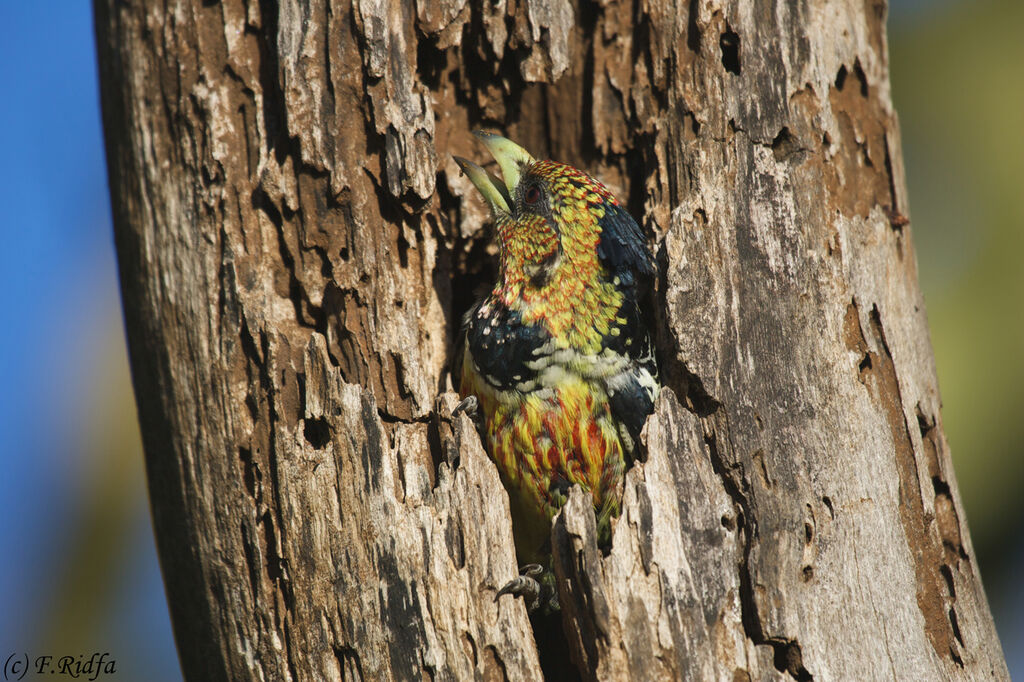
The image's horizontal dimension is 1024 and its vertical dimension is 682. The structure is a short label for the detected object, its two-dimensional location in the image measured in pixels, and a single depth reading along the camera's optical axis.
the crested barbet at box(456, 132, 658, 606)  7.36
